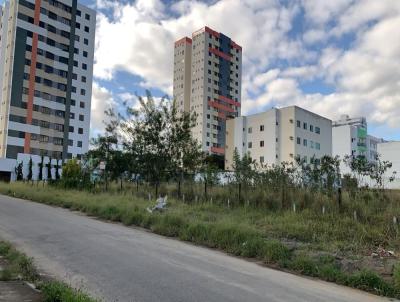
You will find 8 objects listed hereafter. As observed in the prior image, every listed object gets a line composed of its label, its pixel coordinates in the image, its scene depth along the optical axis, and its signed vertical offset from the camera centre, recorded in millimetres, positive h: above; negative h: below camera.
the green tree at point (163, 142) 24234 +2395
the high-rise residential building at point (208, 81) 110781 +29468
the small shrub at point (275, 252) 9429 -1710
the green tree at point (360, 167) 15264 +719
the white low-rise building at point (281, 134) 77750 +10220
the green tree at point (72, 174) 32906 +374
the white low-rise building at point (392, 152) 77531 +6897
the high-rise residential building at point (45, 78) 75938 +20880
